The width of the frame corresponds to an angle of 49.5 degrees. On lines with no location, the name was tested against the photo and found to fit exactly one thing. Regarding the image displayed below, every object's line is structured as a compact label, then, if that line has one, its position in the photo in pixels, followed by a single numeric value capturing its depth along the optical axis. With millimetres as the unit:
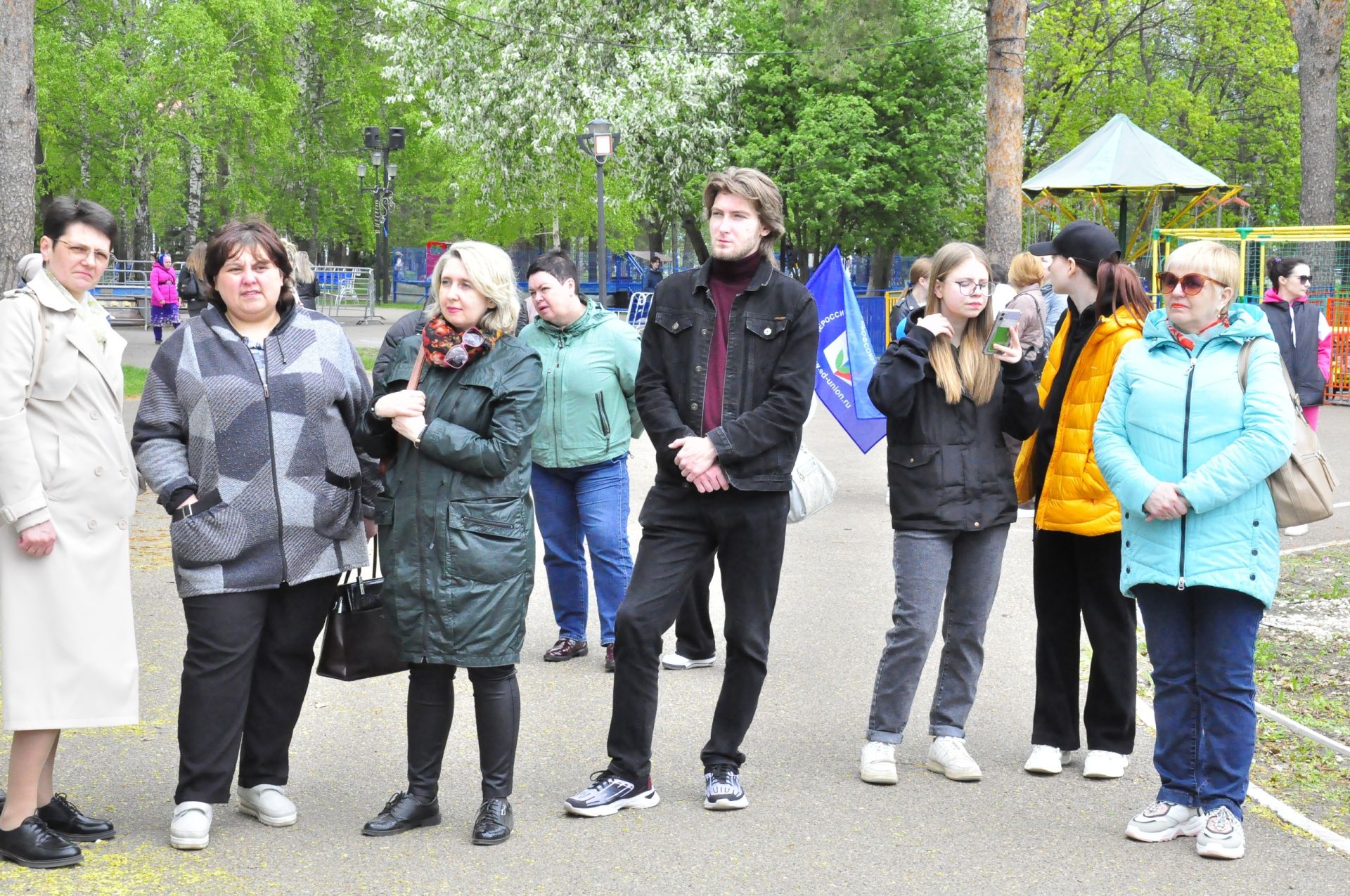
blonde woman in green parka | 4465
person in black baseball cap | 5168
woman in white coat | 4273
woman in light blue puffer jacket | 4488
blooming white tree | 33156
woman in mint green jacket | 6809
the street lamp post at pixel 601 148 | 23375
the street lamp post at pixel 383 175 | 35394
